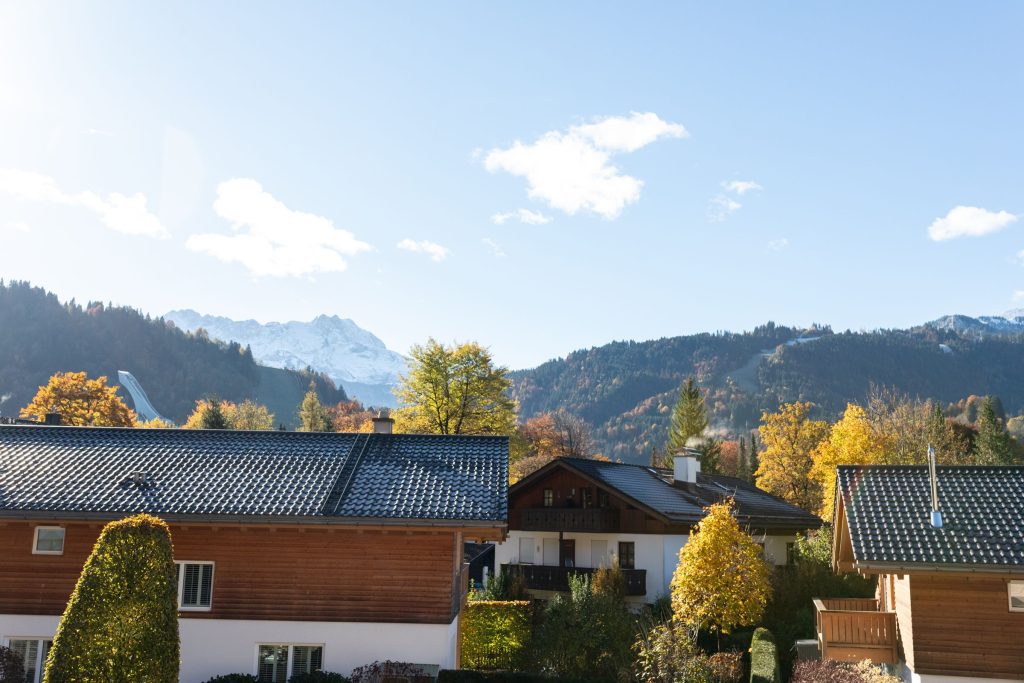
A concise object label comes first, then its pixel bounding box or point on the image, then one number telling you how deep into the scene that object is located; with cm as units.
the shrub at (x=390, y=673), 1989
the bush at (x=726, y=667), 2219
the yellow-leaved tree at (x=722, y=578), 2769
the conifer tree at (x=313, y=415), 10125
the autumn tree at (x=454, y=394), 5725
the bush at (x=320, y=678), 1983
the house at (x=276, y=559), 2059
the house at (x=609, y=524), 3597
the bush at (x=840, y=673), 1933
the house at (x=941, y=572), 1919
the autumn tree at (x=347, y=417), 10806
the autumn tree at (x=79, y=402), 6706
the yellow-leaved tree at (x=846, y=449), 5222
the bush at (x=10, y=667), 1978
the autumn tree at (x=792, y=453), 6762
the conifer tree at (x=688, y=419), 10106
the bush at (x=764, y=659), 2242
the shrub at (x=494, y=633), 2652
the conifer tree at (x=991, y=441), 6378
